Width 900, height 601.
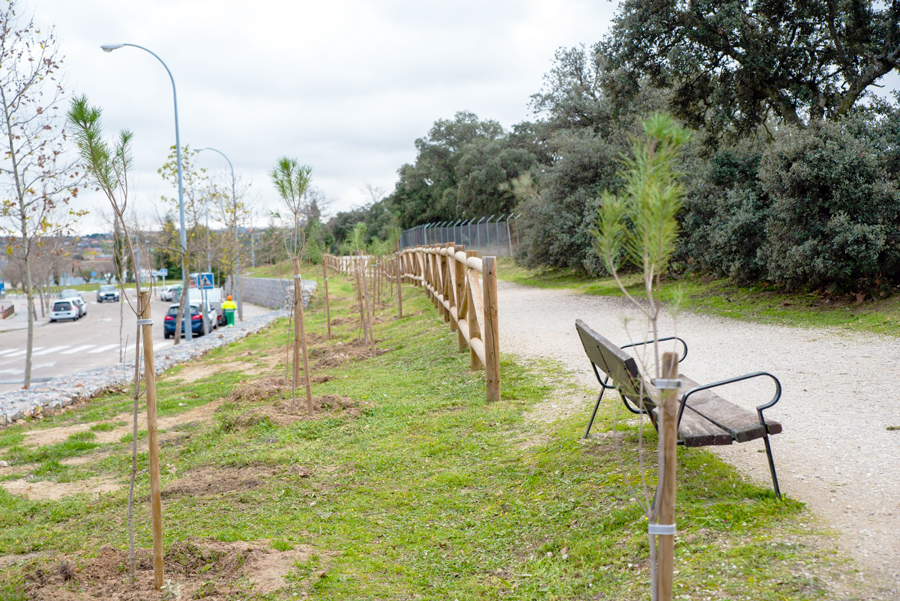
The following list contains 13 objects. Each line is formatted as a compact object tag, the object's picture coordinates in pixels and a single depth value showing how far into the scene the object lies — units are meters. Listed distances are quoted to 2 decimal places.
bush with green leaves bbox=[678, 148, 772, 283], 12.91
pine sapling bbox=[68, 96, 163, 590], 3.23
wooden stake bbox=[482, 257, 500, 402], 6.48
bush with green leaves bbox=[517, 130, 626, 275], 18.70
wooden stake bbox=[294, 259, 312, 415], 7.28
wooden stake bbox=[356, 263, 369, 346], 11.42
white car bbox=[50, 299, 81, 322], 44.56
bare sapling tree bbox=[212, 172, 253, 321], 28.73
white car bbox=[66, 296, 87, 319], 46.87
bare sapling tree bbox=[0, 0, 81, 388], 12.32
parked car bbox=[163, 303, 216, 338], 27.28
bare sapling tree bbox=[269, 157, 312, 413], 7.36
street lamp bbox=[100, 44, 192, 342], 20.09
